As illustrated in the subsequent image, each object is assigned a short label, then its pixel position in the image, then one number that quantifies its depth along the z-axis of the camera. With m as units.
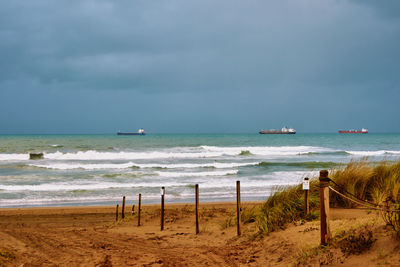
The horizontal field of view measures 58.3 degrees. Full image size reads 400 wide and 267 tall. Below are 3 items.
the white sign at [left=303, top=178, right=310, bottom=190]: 7.30
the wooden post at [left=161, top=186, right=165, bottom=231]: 10.41
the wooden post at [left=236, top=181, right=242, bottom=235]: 8.49
